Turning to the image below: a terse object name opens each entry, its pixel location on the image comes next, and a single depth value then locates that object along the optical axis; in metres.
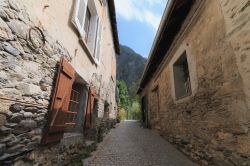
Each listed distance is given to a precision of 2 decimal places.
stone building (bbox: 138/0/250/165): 2.10
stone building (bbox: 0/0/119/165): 1.65
